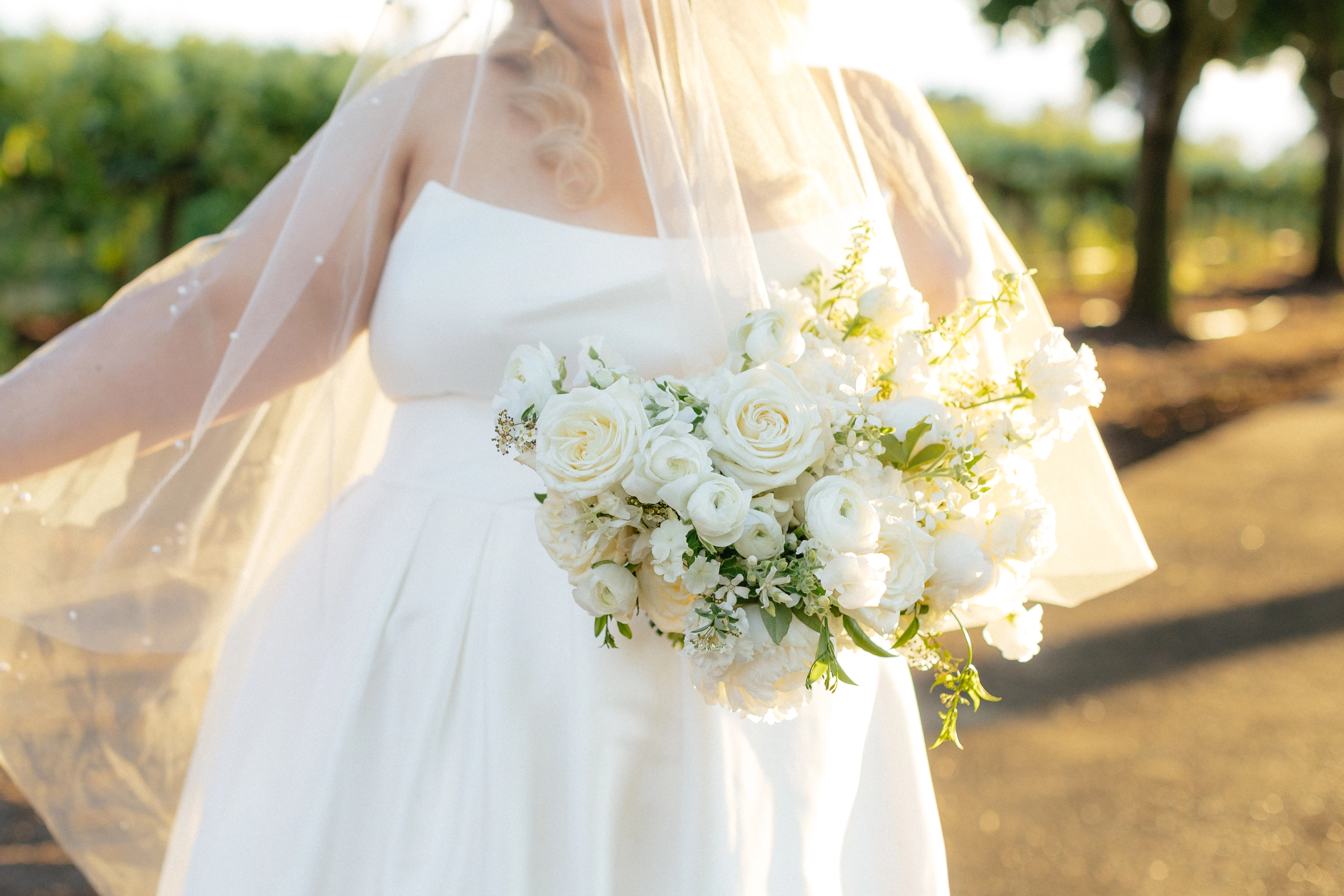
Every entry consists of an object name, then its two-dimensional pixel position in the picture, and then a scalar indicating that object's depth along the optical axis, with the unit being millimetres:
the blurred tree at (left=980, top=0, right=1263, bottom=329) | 12133
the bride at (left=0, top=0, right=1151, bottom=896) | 1554
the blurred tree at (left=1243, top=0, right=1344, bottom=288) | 16156
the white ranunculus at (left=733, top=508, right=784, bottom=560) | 1218
